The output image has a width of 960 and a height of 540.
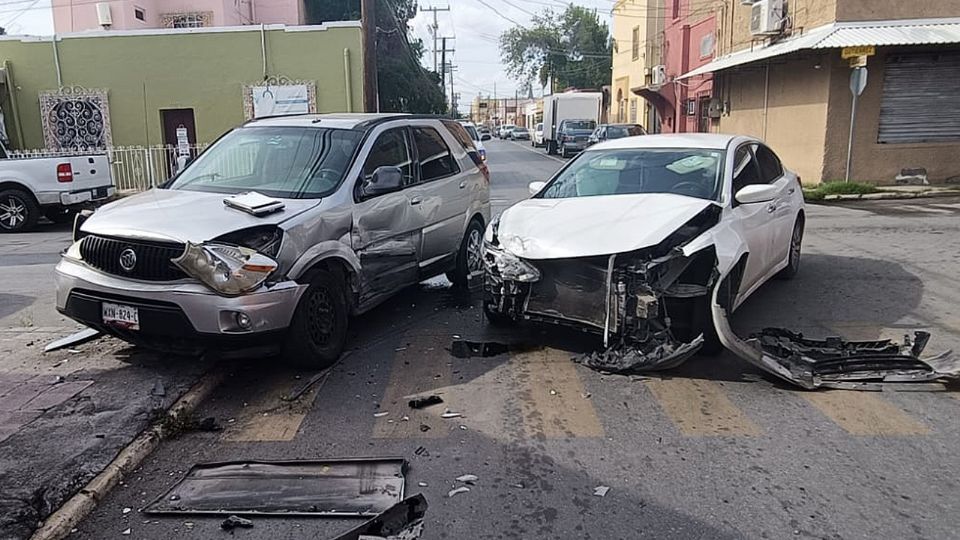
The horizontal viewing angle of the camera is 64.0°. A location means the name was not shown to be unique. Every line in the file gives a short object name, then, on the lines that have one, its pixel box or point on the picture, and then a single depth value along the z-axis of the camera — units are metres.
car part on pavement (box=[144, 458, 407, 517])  3.80
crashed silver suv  5.09
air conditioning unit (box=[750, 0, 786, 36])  19.72
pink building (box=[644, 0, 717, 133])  29.11
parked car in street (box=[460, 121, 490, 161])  24.42
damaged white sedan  5.50
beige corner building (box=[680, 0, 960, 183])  17.23
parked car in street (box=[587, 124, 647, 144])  31.06
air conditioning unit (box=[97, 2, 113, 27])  25.78
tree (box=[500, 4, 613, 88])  77.38
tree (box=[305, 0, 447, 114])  31.95
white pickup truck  13.98
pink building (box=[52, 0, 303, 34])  26.31
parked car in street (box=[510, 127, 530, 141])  72.06
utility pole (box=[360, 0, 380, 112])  16.80
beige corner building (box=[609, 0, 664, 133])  37.72
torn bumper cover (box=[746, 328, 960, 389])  5.43
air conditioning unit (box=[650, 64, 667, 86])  34.47
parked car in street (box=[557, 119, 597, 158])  37.52
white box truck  40.69
